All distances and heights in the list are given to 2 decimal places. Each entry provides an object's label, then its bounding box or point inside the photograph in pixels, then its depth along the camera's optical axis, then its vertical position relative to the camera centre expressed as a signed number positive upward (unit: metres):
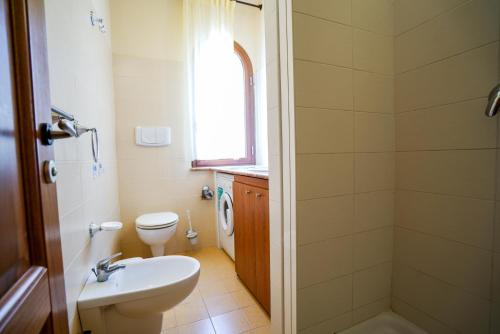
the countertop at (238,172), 1.31 -0.14
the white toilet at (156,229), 1.92 -0.64
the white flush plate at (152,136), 2.27 +0.21
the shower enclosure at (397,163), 0.81 -0.05
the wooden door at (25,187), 0.35 -0.05
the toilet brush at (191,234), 2.38 -0.86
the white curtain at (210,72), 2.36 +0.92
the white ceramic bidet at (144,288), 0.96 -0.65
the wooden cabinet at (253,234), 1.34 -0.55
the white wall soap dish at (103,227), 1.13 -0.37
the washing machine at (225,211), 2.03 -0.57
